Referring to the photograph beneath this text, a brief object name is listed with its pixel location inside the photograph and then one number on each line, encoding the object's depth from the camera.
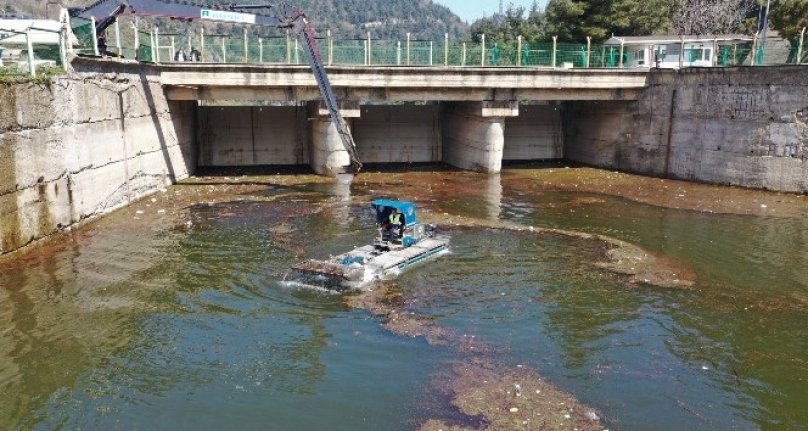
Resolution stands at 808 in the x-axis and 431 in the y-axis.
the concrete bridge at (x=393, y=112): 28.81
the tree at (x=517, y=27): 63.19
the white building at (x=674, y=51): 29.44
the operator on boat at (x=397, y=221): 17.02
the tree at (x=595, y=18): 44.84
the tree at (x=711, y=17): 51.91
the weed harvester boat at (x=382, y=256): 14.30
